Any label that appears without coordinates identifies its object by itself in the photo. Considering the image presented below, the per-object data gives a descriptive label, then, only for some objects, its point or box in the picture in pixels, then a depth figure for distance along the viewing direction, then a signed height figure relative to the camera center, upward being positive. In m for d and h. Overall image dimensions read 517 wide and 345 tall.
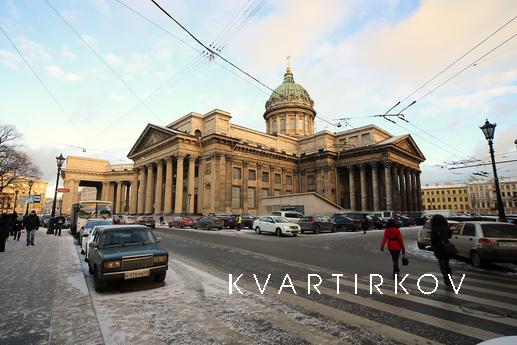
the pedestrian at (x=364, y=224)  25.40 -0.81
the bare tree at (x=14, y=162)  37.56 +7.00
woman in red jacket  8.05 -0.70
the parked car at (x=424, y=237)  14.54 -1.08
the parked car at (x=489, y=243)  9.91 -0.91
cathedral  45.31 +8.20
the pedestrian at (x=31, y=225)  15.52 -0.55
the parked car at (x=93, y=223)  14.60 -0.43
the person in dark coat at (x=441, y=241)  7.36 -0.63
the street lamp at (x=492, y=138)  15.19 +3.84
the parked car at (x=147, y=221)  32.49 -0.73
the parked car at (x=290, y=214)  27.77 +0.05
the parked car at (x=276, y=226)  22.46 -0.84
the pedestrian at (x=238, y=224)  28.25 -0.88
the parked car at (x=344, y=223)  29.12 -0.79
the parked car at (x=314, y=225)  25.83 -0.87
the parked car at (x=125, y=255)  6.86 -0.94
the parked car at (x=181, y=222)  34.97 -0.88
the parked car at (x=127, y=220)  32.63 -0.64
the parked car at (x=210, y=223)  30.30 -0.84
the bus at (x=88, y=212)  24.02 +0.17
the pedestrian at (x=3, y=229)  13.02 -0.64
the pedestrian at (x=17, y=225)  19.30 -0.70
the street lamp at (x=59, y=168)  24.89 +3.70
